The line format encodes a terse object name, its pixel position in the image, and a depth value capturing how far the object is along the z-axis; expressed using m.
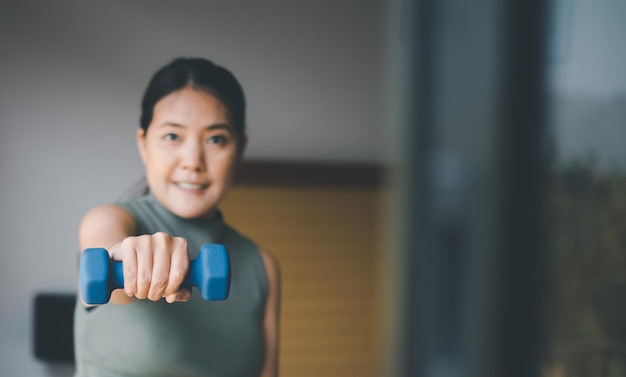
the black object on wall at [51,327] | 1.70
